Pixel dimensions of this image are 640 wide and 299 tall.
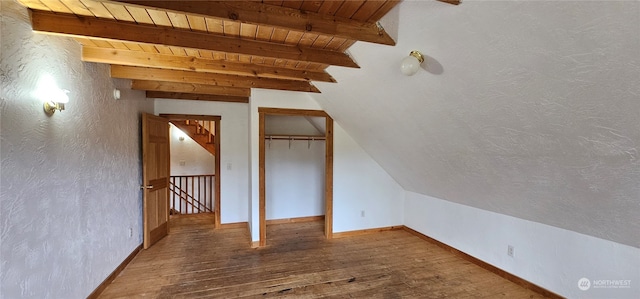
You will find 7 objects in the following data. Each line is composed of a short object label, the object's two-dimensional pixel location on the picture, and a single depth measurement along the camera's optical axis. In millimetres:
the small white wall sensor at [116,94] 2850
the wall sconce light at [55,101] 1764
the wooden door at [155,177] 3484
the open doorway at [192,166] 5996
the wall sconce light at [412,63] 1697
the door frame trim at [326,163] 3609
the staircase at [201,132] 5910
